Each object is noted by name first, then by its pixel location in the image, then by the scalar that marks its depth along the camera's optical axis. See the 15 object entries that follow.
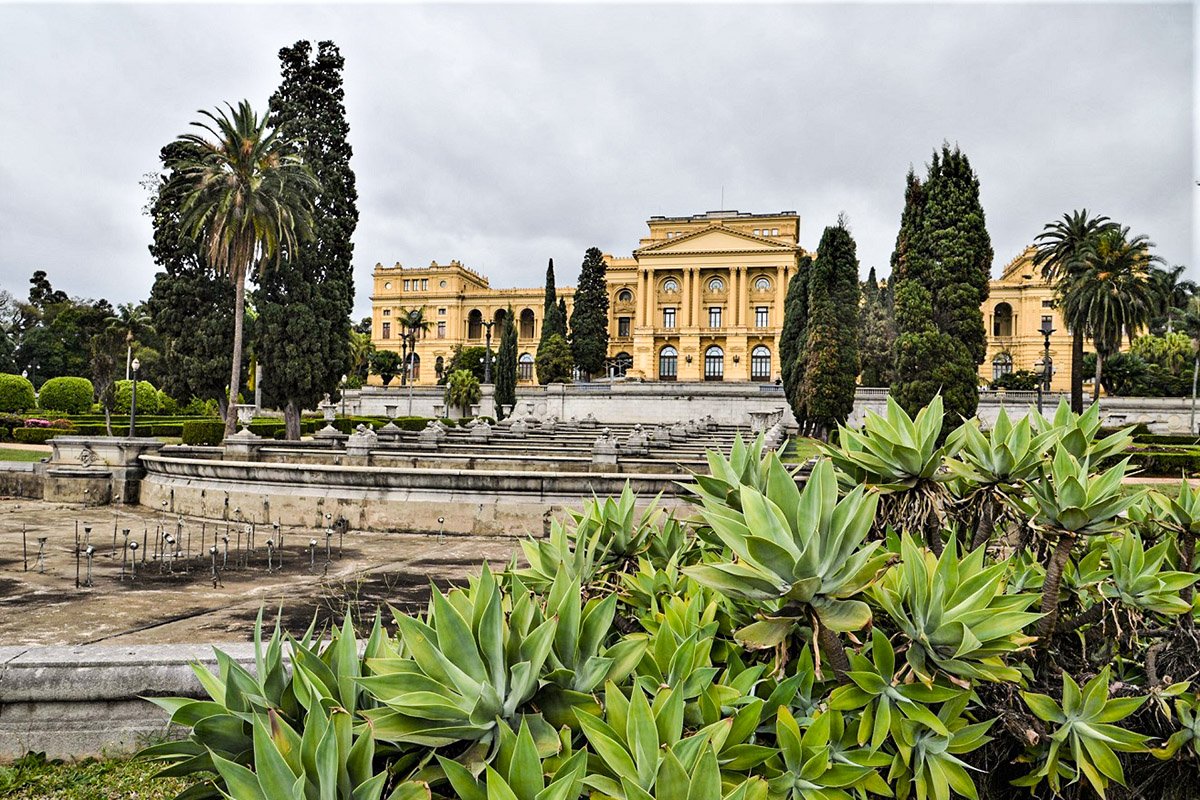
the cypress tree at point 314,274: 26.59
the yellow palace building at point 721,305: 65.88
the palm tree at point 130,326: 40.09
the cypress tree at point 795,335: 32.24
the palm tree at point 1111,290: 30.86
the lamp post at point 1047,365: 31.14
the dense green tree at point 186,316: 27.08
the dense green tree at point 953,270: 22.14
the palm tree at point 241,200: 23.23
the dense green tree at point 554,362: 53.12
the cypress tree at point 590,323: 60.12
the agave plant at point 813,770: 1.34
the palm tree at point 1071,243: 31.64
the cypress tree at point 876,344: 48.69
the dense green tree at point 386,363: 71.62
